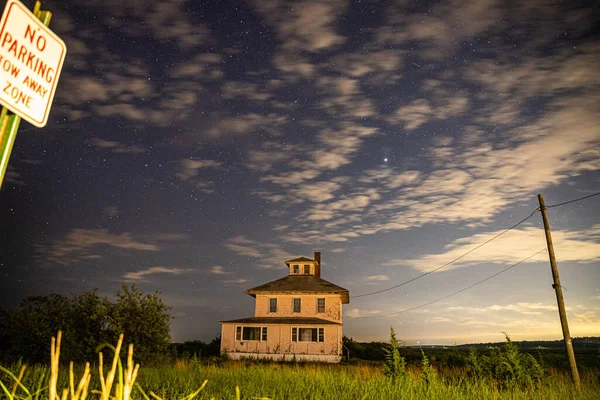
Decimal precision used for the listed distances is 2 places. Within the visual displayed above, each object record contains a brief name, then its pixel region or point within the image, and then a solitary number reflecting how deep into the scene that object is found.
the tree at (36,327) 21.39
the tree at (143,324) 20.36
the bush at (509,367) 14.81
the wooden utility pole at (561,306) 17.25
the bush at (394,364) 15.02
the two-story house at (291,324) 37.09
